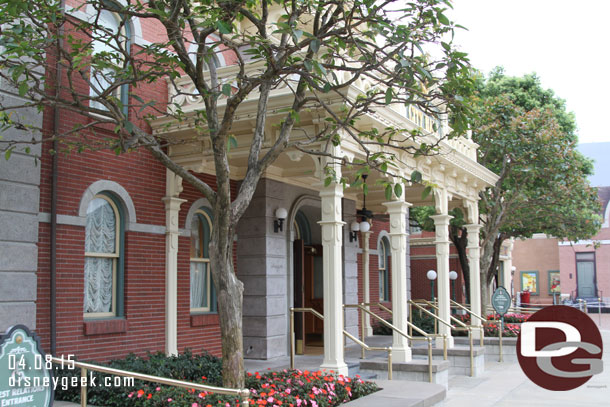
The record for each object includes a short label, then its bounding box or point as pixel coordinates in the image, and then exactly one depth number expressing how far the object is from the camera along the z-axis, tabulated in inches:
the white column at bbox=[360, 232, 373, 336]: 685.3
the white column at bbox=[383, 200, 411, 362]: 448.1
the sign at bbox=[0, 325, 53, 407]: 212.2
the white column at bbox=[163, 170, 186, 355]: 426.9
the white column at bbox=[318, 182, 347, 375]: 363.9
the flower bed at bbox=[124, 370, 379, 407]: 267.6
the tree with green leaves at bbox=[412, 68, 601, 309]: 735.1
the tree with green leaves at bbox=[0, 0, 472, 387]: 264.1
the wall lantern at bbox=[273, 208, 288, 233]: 509.4
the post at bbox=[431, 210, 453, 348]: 536.4
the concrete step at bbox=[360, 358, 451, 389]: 422.0
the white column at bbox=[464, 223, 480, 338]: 623.8
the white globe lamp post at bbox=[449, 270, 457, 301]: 852.7
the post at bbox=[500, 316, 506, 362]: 591.1
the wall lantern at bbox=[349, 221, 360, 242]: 631.2
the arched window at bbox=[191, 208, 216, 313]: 475.8
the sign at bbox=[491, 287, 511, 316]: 624.4
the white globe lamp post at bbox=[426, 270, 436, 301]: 806.5
